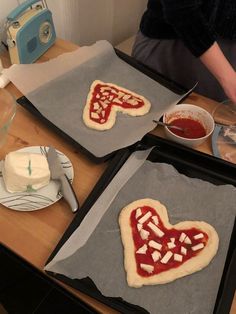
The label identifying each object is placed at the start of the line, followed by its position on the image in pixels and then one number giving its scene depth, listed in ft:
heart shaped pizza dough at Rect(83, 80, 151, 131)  3.02
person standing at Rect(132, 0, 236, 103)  2.71
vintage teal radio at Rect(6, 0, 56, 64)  3.25
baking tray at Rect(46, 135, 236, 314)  2.06
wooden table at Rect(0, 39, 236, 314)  2.15
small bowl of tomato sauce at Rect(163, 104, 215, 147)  2.80
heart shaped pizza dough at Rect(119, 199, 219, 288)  2.11
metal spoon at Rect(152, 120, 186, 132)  2.84
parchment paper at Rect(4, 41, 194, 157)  2.91
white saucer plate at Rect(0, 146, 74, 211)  2.29
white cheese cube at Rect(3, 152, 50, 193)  2.26
